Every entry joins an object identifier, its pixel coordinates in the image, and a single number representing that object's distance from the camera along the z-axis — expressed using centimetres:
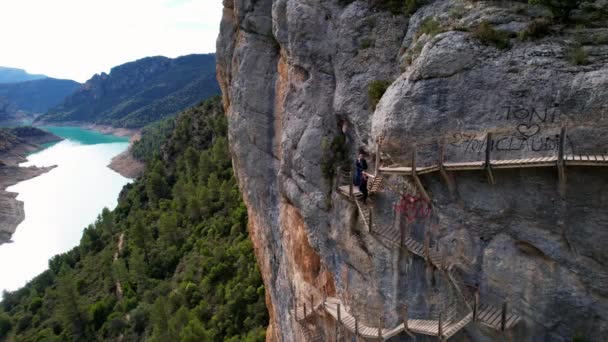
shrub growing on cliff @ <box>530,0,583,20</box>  932
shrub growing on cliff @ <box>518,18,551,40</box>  955
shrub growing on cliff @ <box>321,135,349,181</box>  1312
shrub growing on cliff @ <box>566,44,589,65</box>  877
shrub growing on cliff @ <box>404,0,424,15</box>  1170
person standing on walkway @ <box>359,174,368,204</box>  1160
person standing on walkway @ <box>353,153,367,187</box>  1170
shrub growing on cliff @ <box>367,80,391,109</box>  1158
